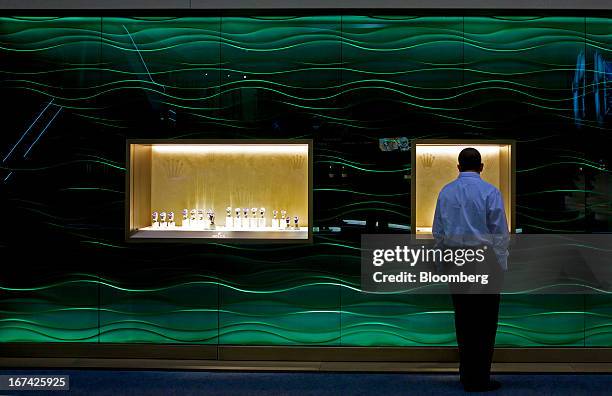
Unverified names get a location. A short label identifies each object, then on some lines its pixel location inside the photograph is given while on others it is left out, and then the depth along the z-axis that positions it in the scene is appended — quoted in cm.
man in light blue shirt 394
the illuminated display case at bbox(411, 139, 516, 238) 488
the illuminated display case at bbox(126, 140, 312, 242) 491
